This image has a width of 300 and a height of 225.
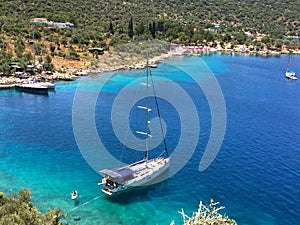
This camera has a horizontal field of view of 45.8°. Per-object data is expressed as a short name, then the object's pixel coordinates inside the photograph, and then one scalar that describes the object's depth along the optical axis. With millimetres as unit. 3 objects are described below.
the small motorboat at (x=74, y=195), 38250
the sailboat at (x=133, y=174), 39031
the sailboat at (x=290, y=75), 109900
